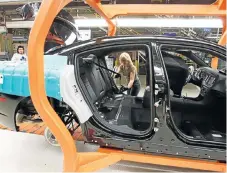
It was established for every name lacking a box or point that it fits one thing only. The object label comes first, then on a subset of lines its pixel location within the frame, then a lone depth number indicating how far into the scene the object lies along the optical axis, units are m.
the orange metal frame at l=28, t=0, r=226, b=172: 1.64
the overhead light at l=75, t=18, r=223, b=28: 4.86
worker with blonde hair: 4.08
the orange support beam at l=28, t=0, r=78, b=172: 1.62
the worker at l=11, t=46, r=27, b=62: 4.67
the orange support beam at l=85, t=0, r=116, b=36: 2.91
